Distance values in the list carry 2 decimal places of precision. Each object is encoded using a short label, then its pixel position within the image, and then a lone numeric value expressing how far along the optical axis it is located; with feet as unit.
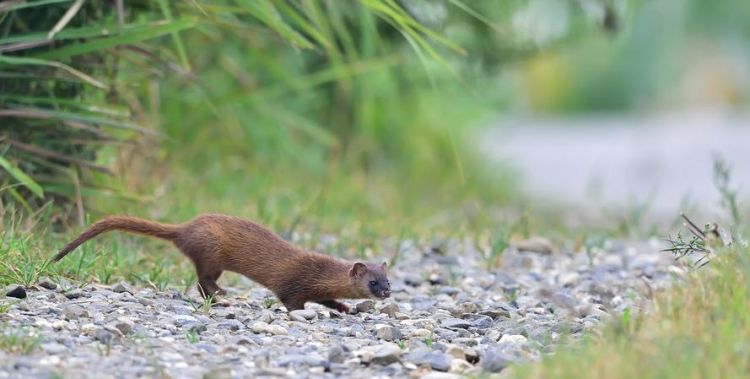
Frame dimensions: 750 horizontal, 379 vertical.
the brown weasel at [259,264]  33.01
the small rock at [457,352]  27.17
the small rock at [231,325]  29.01
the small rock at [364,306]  33.53
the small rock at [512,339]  28.60
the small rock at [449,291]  36.37
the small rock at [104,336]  26.25
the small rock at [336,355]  26.58
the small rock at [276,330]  28.99
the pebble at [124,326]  27.18
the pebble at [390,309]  32.67
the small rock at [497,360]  25.88
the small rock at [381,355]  26.50
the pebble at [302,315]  31.47
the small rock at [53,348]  25.11
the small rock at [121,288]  31.83
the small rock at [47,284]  30.78
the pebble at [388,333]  29.19
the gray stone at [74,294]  30.17
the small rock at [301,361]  26.13
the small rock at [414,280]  38.14
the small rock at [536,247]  43.06
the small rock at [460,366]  26.27
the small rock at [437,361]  26.50
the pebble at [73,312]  28.19
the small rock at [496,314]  32.07
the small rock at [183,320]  28.73
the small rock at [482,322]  30.83
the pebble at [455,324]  30.68
